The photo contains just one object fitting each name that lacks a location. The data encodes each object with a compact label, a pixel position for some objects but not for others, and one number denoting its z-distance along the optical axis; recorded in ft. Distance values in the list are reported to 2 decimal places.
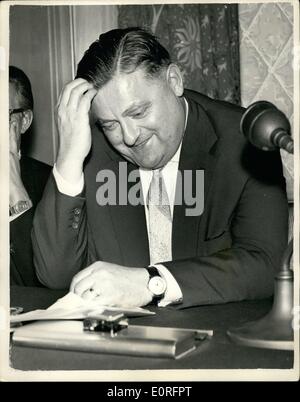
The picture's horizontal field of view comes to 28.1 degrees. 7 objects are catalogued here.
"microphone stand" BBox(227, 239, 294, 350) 3.67
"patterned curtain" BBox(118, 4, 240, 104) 7.57
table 3.42
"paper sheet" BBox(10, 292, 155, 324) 4.19
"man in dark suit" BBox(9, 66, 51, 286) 6.18
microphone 3.68
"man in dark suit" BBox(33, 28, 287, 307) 5.66
